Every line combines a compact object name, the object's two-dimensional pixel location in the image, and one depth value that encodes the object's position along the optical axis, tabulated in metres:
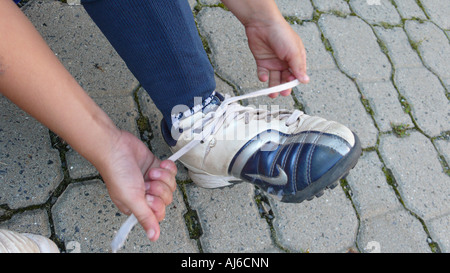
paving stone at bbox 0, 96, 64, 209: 1.11
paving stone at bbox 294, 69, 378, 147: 1.45
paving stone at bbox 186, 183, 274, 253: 1.17
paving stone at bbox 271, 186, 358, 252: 1.21
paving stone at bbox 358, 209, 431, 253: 1.26
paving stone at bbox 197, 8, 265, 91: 1.45
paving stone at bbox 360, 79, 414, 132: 1.50
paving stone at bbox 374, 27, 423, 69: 1.67
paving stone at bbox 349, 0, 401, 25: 1.76
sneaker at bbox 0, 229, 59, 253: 0.86
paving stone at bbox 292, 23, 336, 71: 1.56
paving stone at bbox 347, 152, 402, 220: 1.31
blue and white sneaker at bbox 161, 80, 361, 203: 0.95
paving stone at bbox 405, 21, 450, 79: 1.71
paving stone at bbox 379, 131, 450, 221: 1.36
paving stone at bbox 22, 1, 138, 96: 1.32
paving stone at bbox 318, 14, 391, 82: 1.59
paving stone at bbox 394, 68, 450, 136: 1.54
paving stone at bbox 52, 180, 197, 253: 1.09
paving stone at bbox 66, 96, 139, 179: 1.18
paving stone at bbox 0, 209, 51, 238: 1.07
